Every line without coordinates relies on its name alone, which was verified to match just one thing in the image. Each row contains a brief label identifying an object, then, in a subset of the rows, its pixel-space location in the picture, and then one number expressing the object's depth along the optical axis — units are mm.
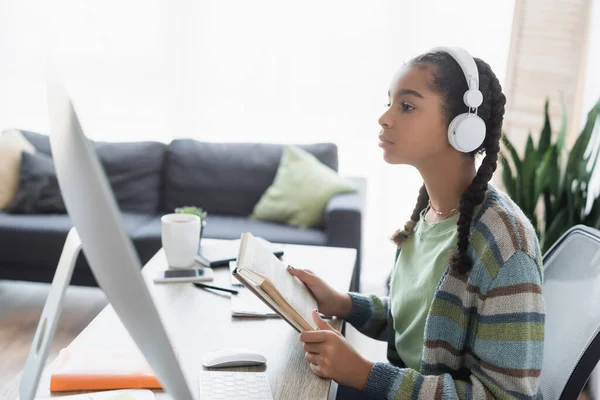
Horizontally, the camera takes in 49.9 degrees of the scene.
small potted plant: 1919
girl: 1035
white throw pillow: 3336
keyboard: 1023
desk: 1083
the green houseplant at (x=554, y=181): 2471
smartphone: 1574
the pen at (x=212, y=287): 1501
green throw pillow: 3256
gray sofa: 3533
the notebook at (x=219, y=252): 1719
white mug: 1671
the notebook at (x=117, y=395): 998
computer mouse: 1122
